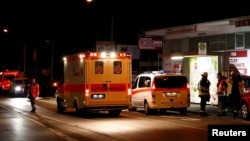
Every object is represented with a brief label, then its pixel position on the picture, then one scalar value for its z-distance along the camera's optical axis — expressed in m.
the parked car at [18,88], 47.31
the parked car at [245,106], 20.08
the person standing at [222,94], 22.45
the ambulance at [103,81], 22.19
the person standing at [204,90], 22.86
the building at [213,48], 27.56
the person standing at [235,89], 21.11
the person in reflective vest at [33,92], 26.66
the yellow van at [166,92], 23.38
